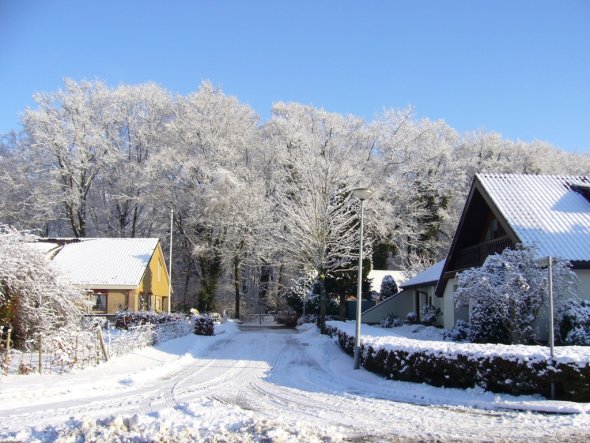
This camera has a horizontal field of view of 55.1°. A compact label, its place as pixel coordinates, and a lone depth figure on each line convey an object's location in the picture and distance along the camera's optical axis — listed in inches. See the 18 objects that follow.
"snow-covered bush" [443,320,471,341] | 771.4
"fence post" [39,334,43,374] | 544.5
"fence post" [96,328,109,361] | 630.5
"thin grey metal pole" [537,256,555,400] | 414.0
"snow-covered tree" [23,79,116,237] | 1680.6
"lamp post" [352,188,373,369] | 627.5
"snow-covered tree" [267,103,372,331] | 1182.3
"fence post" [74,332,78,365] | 585.2
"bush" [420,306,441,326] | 1078.4
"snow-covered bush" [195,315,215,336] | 1151.0
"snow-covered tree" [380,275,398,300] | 1577.4
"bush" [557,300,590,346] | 596.4
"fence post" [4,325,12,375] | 527.6
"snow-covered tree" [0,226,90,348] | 607.8
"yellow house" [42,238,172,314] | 1342.3
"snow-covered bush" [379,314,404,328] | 1277.6
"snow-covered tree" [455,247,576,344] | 615.5
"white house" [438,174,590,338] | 682.8
